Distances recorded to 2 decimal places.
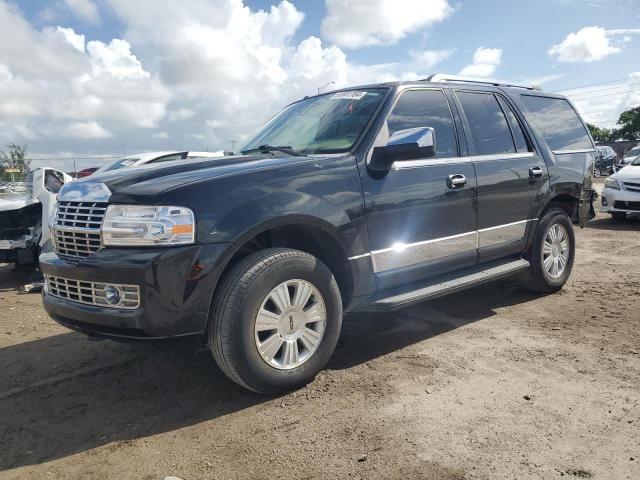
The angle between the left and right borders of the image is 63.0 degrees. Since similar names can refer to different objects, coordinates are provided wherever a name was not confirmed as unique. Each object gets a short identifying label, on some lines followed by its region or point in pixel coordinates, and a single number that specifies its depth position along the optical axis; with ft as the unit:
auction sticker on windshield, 13.32
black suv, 9.23
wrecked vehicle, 22.61
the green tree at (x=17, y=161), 74.99
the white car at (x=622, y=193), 33.24
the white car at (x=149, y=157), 28.10
